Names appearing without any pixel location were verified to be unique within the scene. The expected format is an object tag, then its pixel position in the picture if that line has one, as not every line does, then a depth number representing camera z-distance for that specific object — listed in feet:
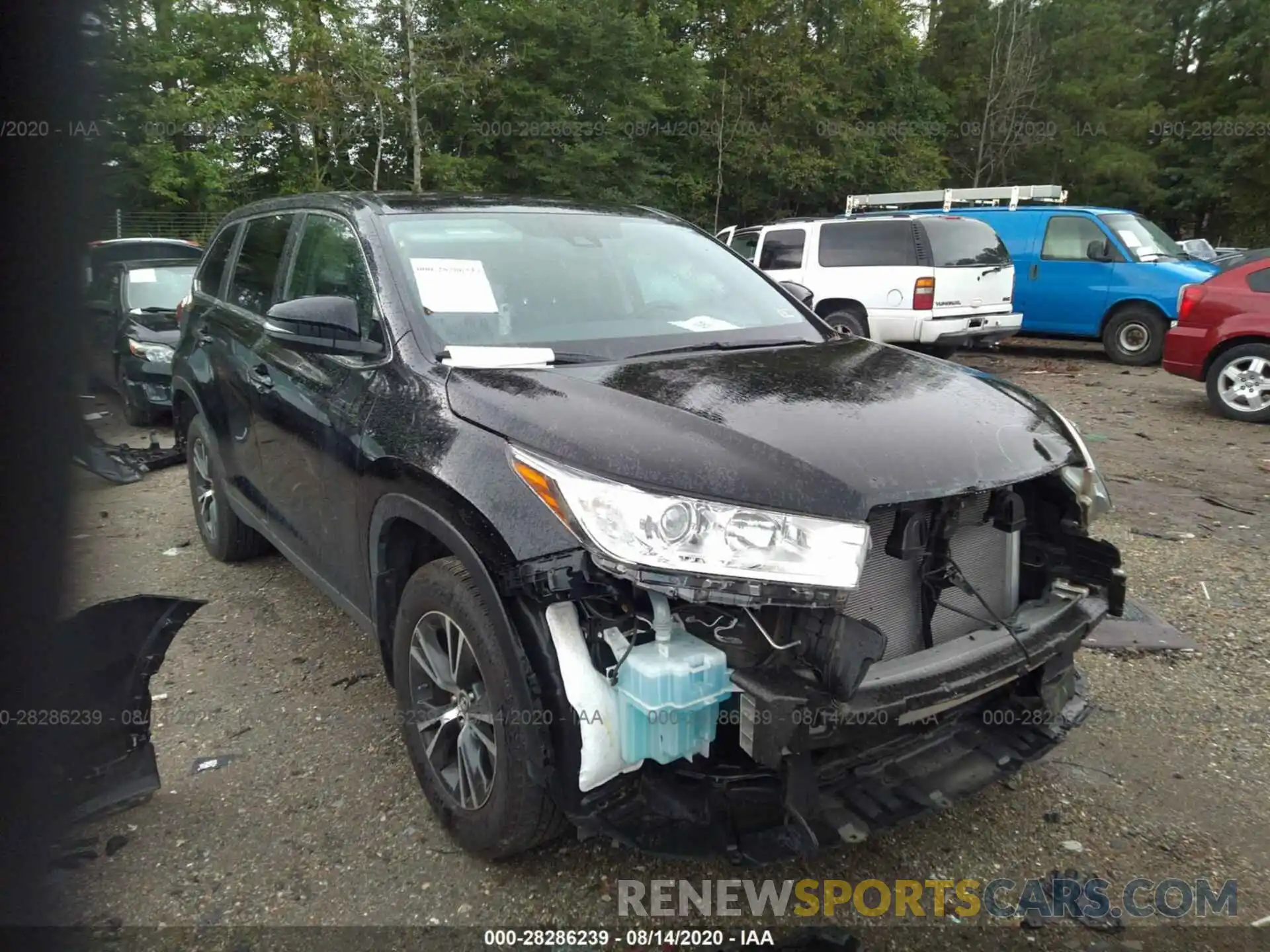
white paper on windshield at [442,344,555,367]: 8.79
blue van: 36.94
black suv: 6.70
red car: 26.05
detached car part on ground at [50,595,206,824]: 8.54
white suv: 35.04
